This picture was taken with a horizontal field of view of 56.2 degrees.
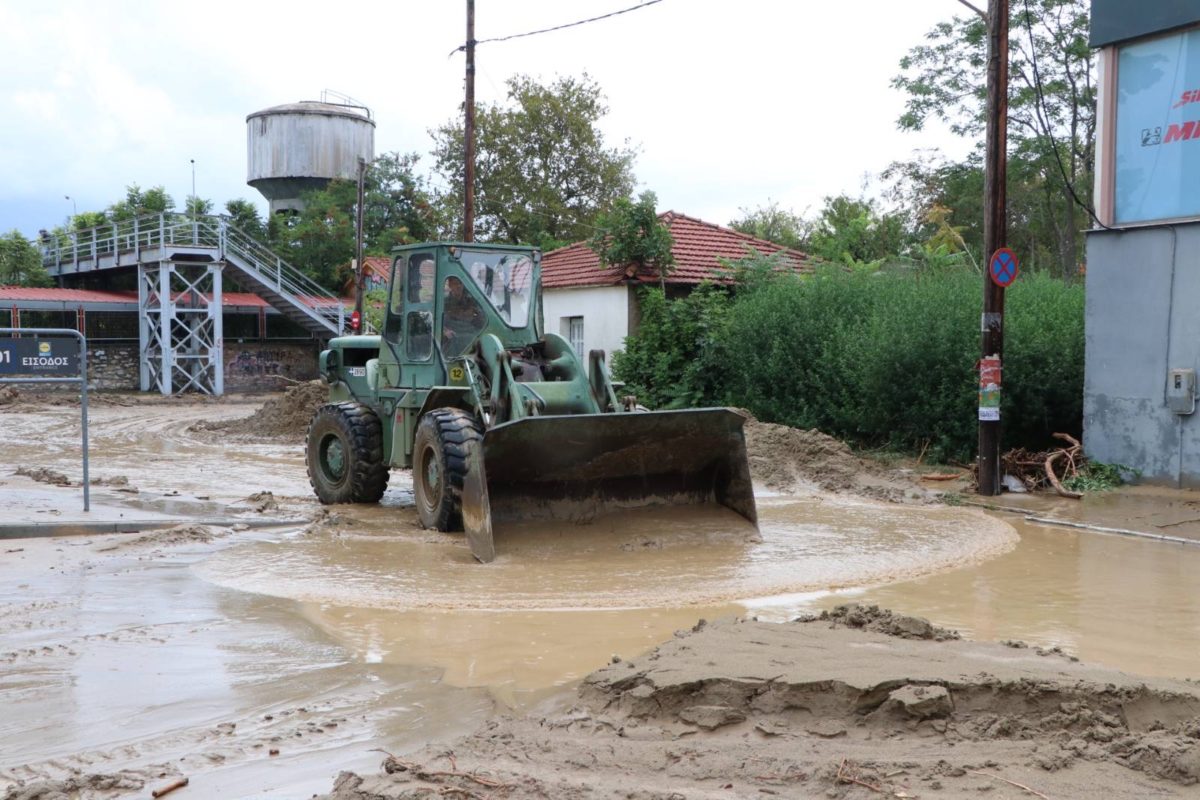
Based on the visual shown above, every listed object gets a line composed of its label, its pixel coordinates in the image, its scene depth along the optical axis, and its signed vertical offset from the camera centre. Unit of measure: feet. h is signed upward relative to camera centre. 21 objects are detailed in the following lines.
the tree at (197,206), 145.70 +17.37
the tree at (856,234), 97.81 +10.36
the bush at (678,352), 66.69 -0.72
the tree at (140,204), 145.79 +17.73
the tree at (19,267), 129.29 +8.15
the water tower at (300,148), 154.92 +26.59
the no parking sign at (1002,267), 43.14 +2.88
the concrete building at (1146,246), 42.32 +3.74
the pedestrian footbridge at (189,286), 115.24 +5.68
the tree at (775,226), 145.82 +15.73
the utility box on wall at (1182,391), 41.75 -1.82
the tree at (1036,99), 97.91 +21.82
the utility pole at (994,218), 43.16 +4.85
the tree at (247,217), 145.38 +15.83
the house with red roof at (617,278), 74.23 +4.18
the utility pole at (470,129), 72.13 +13.91
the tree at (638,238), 72.08 +6.67
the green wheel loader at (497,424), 31.09 -2.47
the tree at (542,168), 138.31 +21.47
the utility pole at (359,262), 96.62 +7.04
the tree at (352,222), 138.31 +14.84
